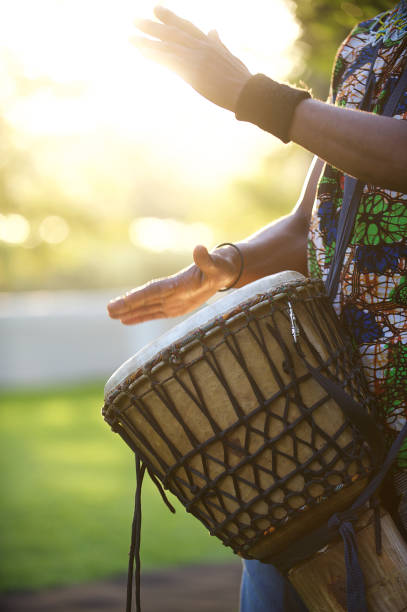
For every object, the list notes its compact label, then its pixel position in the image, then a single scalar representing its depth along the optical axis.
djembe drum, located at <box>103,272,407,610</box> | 1.97
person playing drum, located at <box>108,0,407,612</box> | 1.95
